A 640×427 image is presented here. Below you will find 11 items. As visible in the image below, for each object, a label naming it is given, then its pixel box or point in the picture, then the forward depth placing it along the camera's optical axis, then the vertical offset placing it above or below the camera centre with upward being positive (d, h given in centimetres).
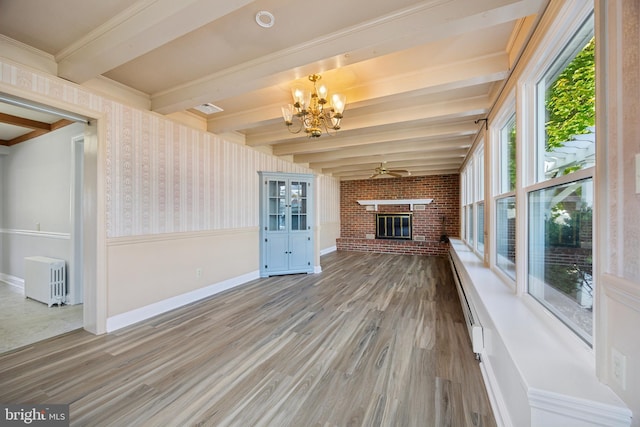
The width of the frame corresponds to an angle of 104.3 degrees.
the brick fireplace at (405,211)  707 +10
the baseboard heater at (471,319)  186 -96
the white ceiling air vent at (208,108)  302 +132
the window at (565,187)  120 +16
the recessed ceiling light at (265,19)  161 +130
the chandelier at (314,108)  227 +104
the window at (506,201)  226 +13
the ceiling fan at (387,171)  579 +102
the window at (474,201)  391 +24
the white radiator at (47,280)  319 -87
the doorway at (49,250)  251 -50
